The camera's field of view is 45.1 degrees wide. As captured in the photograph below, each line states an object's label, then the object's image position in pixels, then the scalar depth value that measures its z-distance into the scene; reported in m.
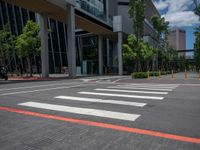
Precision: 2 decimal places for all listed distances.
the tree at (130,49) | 34.84
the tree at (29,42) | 29.72
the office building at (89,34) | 36.53
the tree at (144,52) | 35.38
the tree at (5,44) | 36.97
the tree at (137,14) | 34.00
